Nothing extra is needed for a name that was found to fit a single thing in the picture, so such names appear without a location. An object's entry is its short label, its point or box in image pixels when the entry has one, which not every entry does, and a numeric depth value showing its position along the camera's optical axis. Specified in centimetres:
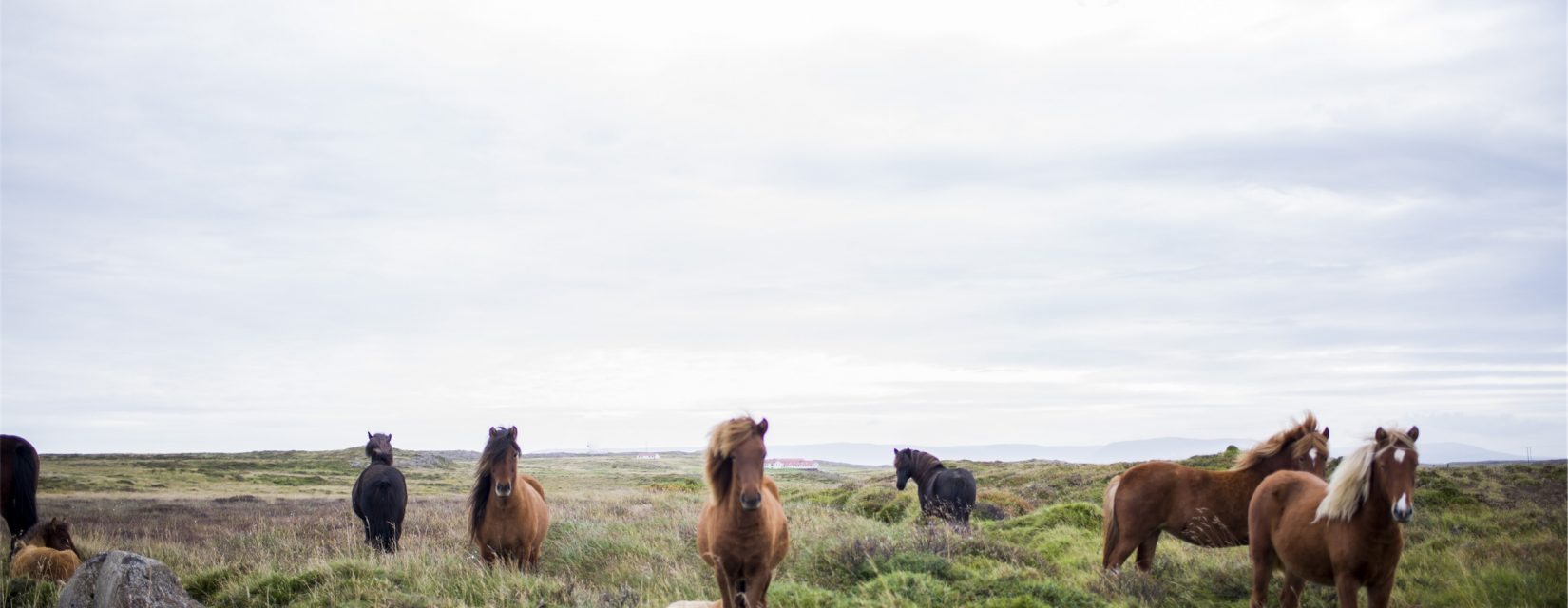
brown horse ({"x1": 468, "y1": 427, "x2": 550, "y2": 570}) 1094
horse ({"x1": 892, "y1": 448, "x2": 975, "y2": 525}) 1692
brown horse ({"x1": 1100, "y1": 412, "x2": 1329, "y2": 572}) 1013
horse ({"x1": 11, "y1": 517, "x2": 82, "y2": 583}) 1147
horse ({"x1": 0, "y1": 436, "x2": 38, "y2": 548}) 1530
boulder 823
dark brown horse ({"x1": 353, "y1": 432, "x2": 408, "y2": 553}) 1434
